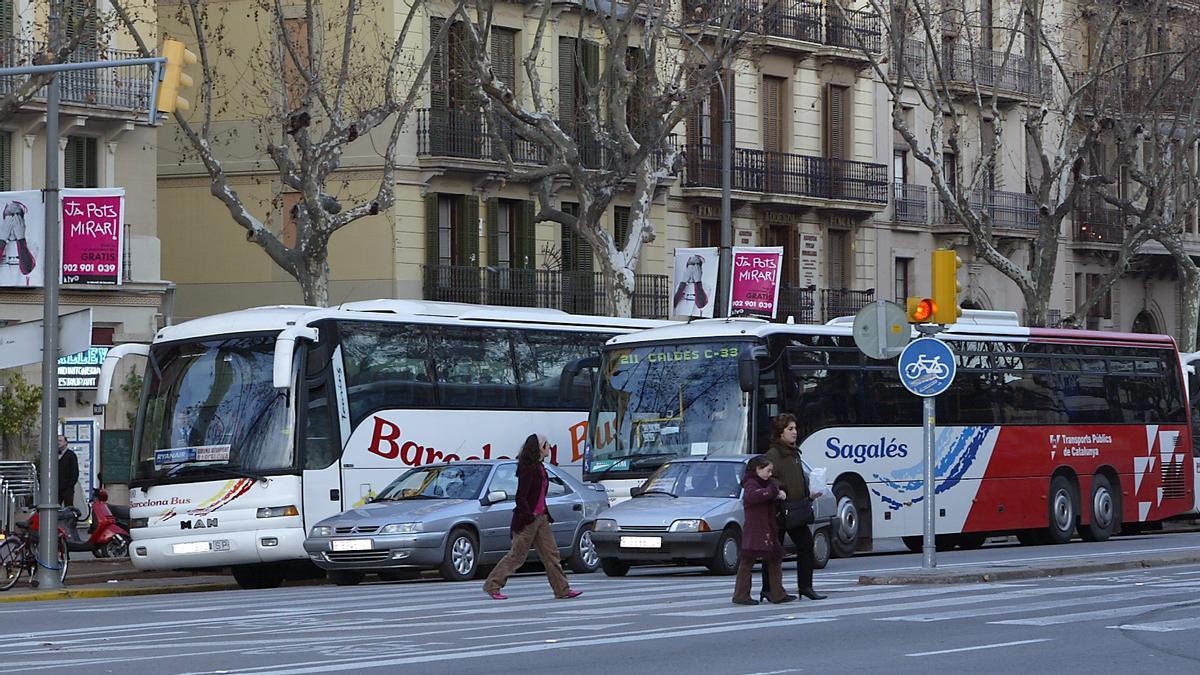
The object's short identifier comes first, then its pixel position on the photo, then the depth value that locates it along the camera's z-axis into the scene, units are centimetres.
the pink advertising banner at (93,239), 3959
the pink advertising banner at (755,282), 4406
